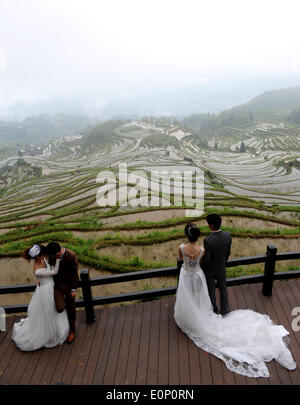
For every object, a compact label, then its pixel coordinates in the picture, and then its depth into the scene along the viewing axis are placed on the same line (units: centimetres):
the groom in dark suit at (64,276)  361
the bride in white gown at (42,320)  365
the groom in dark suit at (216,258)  382
